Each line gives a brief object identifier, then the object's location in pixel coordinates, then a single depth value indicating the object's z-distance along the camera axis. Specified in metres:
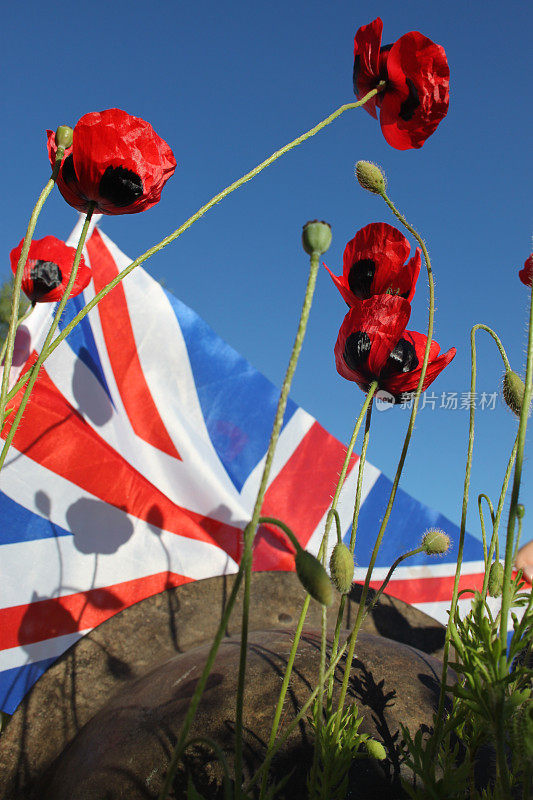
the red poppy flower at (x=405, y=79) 0.46
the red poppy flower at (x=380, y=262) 0.48
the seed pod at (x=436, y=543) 0.46
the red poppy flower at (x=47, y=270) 0.65
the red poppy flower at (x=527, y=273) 0.43
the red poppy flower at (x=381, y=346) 0.45
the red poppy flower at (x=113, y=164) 0.45
